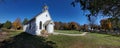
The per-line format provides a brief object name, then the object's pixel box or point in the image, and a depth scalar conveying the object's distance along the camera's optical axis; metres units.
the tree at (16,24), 35.31
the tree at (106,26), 27.33
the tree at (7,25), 35.69
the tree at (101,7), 4.38
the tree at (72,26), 36.19
